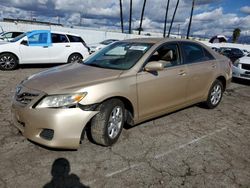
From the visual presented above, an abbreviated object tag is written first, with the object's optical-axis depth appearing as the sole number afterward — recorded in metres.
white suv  7.24
